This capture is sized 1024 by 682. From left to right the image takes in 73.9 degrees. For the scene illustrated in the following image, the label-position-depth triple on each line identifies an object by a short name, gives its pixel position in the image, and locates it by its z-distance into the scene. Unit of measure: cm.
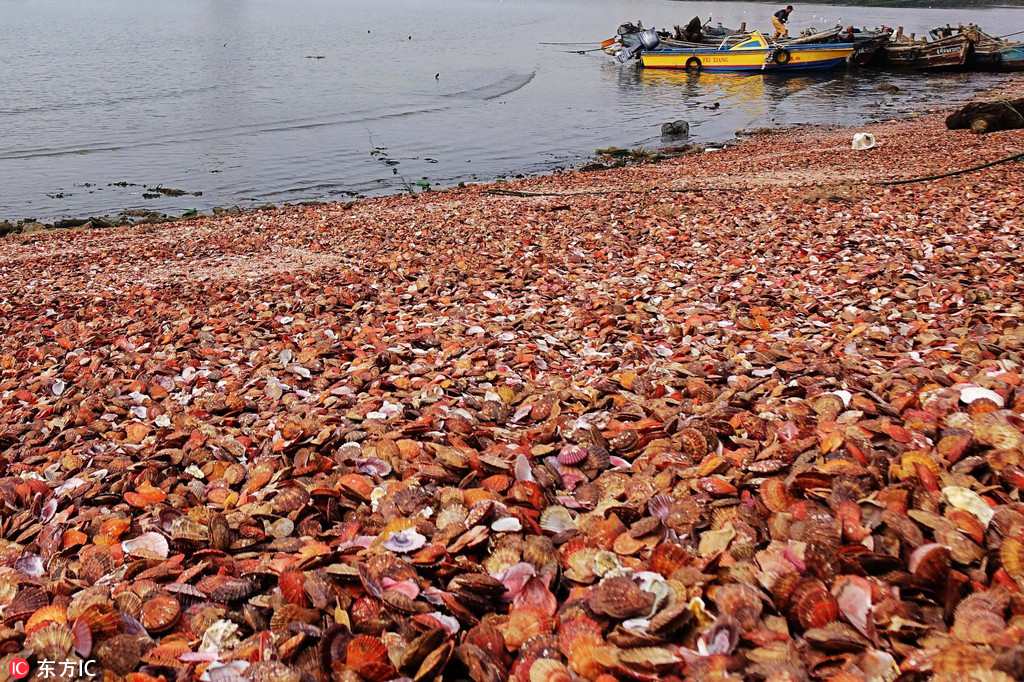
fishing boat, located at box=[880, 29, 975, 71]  4450
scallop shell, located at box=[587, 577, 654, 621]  239
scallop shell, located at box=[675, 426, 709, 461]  363
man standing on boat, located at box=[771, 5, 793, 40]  4878
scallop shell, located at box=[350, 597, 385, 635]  247
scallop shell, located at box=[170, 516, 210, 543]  317
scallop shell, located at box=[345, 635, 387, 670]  232
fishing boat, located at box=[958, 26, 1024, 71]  4412
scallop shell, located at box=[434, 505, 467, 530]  312
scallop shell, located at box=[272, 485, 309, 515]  345
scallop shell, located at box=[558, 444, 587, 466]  372
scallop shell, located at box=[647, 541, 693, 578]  264
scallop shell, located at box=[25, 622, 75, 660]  240
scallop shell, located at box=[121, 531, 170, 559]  312
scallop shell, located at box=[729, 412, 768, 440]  380
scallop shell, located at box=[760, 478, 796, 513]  299
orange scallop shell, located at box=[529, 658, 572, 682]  222
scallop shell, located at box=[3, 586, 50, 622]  268
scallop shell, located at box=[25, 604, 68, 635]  257
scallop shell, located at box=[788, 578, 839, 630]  231
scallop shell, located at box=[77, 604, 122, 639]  252
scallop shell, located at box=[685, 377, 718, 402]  452
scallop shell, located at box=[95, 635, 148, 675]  239
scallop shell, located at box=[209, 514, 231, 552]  313
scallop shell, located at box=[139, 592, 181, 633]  257
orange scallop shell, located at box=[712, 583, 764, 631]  234
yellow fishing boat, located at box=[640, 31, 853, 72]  4747
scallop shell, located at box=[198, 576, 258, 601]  269
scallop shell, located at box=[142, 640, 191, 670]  239
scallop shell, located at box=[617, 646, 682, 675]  218
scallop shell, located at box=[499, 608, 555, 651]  243
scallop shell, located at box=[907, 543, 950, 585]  239
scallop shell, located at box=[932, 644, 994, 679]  200
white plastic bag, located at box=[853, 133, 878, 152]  2138
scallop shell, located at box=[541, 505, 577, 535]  309
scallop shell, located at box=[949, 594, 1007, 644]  213
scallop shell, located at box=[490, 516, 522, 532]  302
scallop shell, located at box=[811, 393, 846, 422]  389
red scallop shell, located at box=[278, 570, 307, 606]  262
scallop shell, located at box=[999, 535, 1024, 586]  237
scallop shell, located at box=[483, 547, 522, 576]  280
